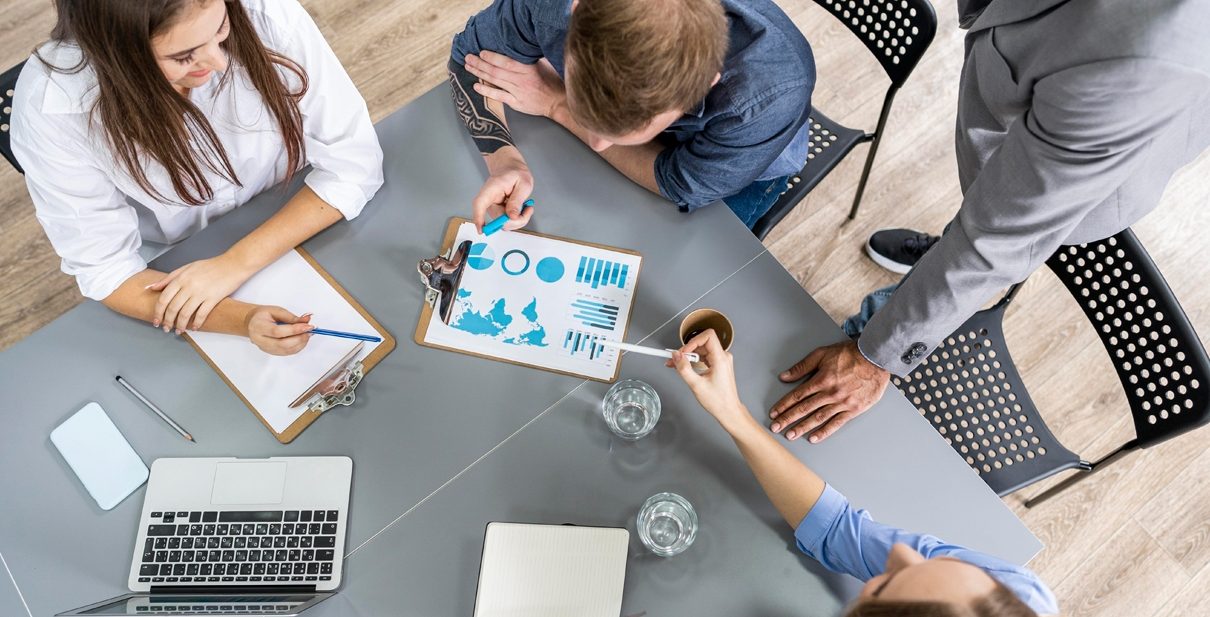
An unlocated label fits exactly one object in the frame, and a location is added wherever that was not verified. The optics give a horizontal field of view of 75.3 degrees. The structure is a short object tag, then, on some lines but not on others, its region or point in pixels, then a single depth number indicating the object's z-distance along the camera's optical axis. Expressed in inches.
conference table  49.8
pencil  52.9
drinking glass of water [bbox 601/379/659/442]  53.0
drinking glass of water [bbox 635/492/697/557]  50.1
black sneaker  89.8
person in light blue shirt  36.2
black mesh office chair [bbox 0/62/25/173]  60.2
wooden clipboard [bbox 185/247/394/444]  52.9
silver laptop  49.8
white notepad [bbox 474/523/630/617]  48.5
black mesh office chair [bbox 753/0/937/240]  66.0
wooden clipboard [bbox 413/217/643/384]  54.4
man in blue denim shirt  44.7
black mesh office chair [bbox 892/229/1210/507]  54.4
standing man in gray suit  40.8
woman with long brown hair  46.5
